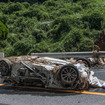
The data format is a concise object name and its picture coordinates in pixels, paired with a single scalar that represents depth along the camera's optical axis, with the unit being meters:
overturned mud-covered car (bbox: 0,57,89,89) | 5.45
